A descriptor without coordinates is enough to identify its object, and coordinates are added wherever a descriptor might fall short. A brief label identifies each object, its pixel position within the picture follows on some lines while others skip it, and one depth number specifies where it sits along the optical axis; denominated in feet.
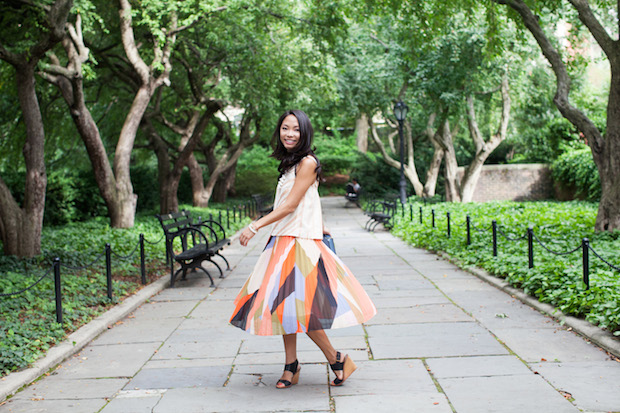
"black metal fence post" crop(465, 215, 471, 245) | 35.57
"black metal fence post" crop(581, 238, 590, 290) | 20.16
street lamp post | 63.31
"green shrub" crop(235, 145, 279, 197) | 115.03
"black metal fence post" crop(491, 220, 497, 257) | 30.27
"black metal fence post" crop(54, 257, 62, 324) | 18.92
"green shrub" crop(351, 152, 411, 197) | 101.24
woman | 12.60
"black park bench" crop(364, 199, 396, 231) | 54.70
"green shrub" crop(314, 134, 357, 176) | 137.80
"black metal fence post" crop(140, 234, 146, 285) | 27.99
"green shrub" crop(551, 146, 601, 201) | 67.51
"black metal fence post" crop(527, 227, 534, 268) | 25.26
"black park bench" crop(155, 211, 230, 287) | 28.73
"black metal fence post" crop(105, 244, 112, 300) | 23.62
